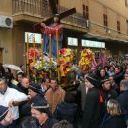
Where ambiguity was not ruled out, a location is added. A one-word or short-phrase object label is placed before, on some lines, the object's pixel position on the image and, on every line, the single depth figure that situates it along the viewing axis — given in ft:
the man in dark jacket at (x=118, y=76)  16.43
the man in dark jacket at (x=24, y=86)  10.81
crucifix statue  14.92
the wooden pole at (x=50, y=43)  14.80
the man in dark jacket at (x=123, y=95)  10.60
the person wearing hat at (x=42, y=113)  6.70
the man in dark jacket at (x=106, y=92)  10.56
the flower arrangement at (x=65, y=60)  14.52
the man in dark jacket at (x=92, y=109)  10.31
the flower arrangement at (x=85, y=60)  16.86
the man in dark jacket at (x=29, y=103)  9.07
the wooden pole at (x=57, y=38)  14.72
